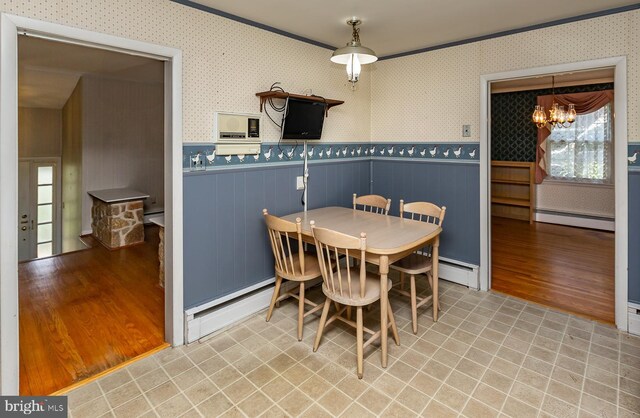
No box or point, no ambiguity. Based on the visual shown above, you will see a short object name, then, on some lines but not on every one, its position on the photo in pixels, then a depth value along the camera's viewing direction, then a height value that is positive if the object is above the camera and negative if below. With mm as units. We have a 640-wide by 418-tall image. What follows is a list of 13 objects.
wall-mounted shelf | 2933 +908
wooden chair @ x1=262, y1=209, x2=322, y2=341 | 2551 -437
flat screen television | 3115 +770
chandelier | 5449 +1358
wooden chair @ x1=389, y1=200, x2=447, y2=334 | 2734 -455
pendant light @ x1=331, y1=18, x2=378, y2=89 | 2584 +1078
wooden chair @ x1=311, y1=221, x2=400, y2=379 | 2182 -525
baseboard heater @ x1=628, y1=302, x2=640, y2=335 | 2705 -834
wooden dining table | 2256 -191
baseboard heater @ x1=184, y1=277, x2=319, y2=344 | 2635 -804
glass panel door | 6320 -27
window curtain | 5655 +1619
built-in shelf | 6652 +315
